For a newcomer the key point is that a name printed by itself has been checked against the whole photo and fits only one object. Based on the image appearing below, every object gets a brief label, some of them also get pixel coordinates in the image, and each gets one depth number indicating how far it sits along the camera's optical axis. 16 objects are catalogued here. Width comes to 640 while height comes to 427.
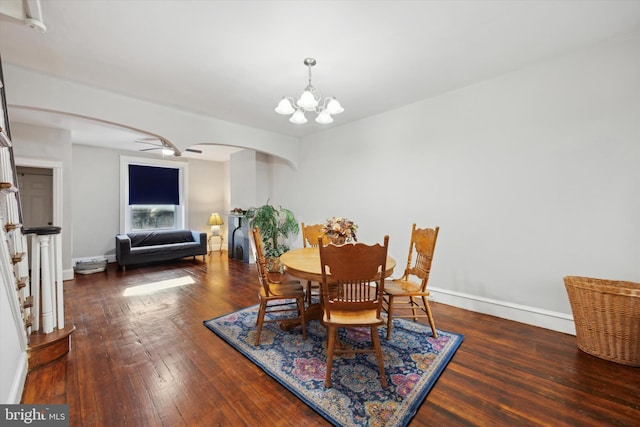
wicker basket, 2.00
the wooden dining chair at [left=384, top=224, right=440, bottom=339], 2.48
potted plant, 5.27
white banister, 2.16
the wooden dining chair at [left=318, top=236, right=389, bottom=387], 1.80
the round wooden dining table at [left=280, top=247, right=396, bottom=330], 2.13
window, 6.10
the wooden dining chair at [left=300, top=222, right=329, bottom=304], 3.58
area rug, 1.64
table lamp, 7.02
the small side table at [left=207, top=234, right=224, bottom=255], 7.26
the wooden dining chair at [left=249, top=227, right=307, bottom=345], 2.41
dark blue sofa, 5.15
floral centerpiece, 2.62
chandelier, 2.27
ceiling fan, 3.89
